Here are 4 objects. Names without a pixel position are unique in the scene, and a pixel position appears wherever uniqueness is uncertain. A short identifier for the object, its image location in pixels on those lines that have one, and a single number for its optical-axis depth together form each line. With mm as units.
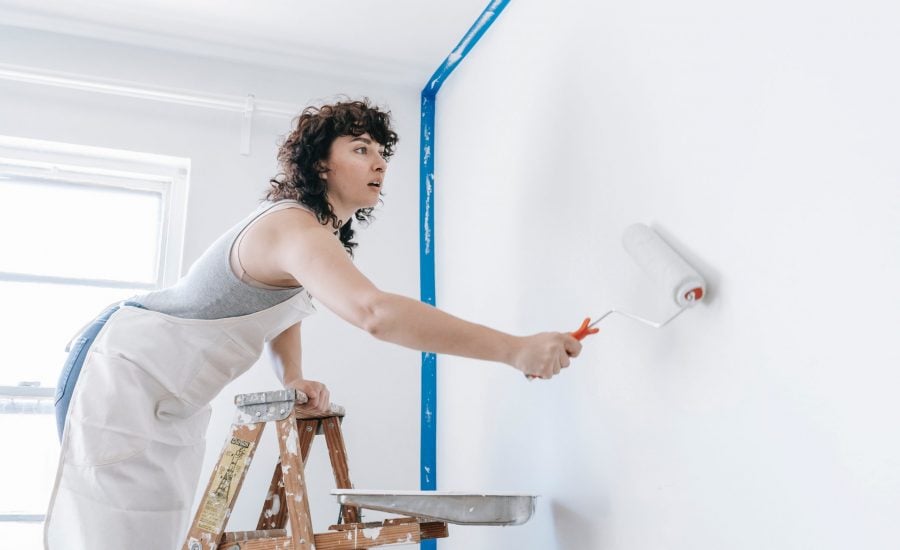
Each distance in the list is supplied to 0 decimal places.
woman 1166
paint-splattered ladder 1279
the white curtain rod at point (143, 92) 2008
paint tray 1220
